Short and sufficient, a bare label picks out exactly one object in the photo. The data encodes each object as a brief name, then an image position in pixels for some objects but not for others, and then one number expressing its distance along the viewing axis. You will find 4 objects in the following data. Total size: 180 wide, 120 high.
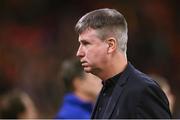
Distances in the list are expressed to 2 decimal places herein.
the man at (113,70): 6.63
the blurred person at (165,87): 11.40
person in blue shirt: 9.84
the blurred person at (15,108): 9.19
